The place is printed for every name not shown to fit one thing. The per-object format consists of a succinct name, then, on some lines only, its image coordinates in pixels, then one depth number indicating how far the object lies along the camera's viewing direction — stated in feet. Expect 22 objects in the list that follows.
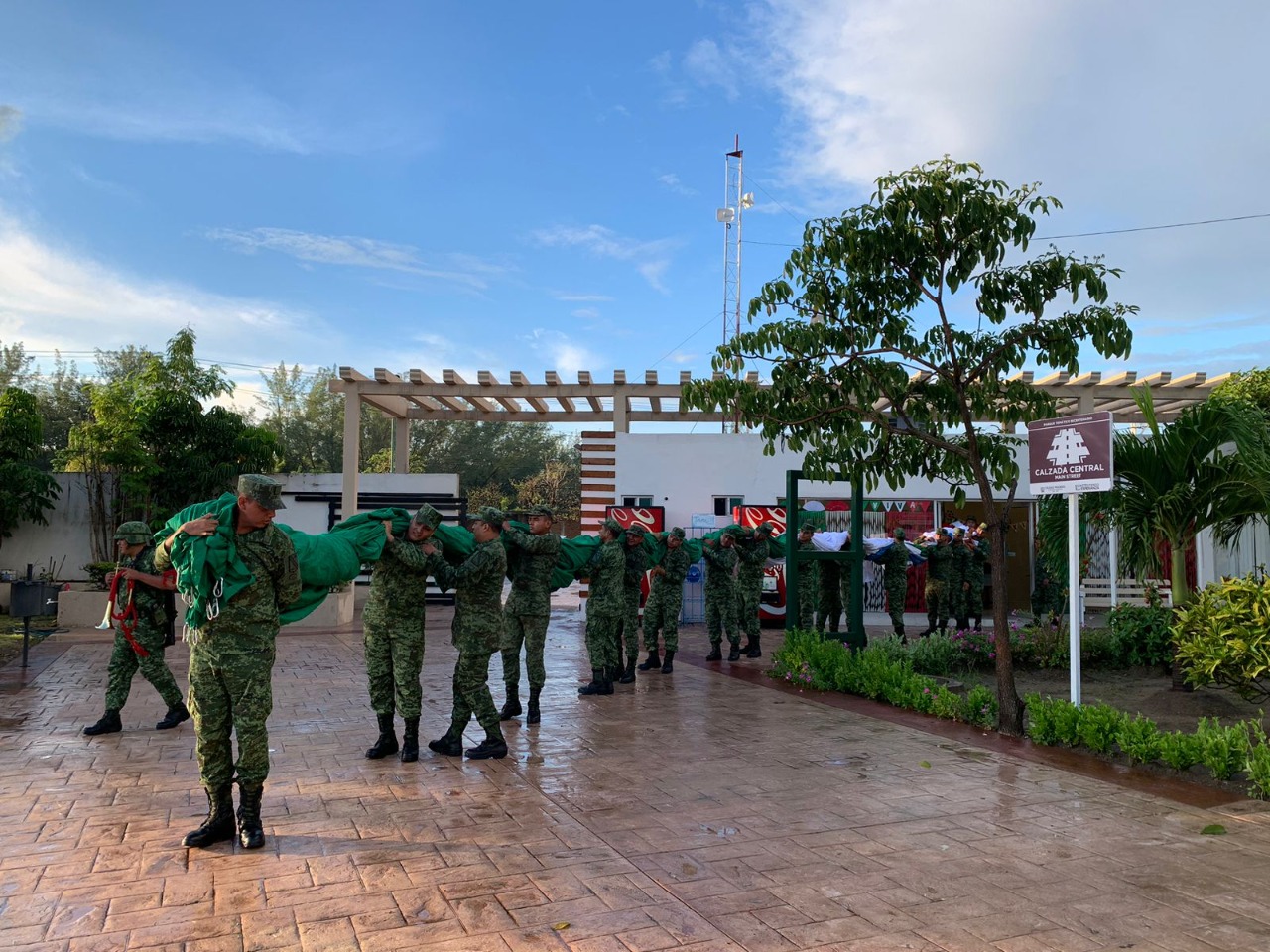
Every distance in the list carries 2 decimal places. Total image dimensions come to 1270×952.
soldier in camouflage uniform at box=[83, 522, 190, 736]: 24.14
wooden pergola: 57.67
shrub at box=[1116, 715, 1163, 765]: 20.72
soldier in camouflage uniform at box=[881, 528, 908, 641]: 45.34
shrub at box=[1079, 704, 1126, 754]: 21.79
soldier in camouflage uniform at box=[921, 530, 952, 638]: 47.19
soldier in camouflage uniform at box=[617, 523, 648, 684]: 34.42
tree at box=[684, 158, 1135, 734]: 24.00
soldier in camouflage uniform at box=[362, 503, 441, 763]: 21.79
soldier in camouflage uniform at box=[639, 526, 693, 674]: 37.65
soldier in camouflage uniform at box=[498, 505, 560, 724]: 26.55
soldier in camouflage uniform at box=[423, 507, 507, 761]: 22.00
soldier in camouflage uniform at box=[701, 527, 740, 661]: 39.17
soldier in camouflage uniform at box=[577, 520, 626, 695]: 31.50
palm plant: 27.14
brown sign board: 23.29
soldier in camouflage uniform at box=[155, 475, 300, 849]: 15.49
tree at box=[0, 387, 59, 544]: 57.57
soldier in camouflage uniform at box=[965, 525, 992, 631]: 49.40
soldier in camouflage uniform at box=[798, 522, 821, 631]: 43.04
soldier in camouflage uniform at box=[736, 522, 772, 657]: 40.93
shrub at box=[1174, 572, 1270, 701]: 21.36
